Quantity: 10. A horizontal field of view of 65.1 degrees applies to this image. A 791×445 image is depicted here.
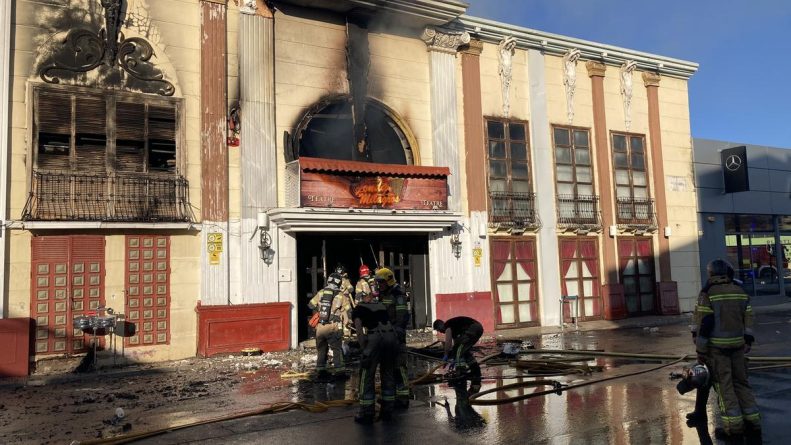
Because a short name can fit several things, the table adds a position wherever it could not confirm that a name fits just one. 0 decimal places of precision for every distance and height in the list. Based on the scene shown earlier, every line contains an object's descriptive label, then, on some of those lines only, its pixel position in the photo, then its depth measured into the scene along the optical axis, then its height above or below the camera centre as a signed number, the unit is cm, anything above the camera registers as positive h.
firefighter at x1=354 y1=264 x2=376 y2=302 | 1178 -3
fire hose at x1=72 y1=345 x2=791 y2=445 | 711 -153
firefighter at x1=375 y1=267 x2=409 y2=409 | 823 -23
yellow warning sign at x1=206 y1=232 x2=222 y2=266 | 1377 +92
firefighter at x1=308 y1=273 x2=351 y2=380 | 1036 -76
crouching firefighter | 951 -97
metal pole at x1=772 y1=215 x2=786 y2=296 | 2470 +42
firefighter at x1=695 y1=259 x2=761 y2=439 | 627 -75
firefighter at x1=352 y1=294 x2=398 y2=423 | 724 -83
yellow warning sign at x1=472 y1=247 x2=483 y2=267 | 1739 +69
